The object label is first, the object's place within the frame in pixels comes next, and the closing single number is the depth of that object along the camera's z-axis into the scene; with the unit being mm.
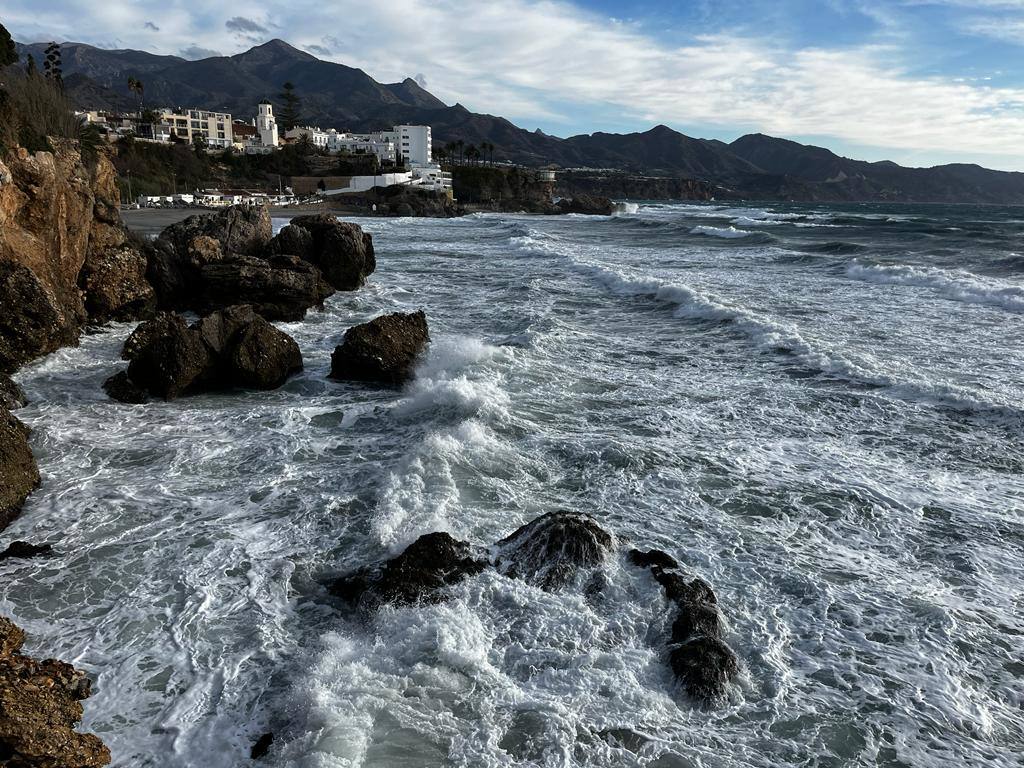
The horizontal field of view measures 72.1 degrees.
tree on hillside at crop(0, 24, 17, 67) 32000
